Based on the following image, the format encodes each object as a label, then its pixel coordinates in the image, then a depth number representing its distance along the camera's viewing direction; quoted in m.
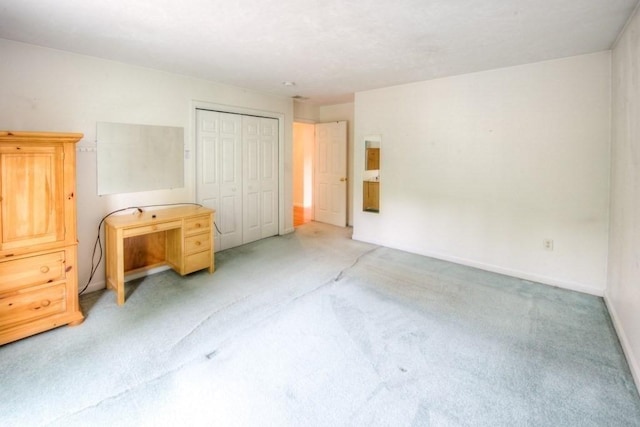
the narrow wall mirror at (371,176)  4.83
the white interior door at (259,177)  4.81
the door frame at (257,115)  4.05
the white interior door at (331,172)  5.97
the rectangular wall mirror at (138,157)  3.30
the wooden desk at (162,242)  3.08
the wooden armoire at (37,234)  2.28
